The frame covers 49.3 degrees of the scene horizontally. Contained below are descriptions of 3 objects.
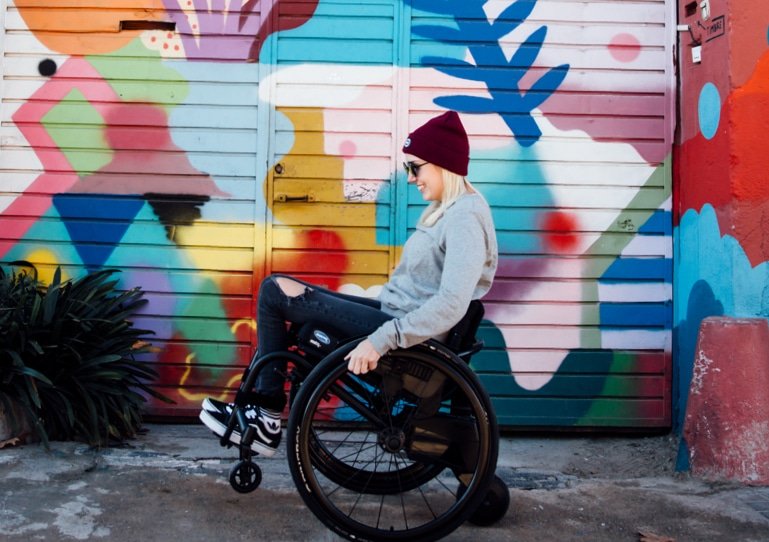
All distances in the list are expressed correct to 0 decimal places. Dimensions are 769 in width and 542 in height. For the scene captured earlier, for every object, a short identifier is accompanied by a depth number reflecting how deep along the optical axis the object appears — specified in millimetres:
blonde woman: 3182
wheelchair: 3035
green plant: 4109
